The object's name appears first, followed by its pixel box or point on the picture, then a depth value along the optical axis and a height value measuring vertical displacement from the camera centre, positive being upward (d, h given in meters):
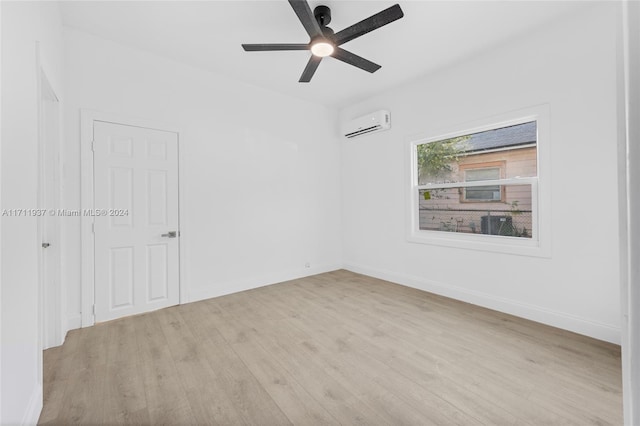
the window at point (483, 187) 3.31 +0.31
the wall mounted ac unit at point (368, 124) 4.27 +1.38
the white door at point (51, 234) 2.46 -0.16
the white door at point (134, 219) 3.00 -0.04
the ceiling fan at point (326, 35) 2.11 +1.47
